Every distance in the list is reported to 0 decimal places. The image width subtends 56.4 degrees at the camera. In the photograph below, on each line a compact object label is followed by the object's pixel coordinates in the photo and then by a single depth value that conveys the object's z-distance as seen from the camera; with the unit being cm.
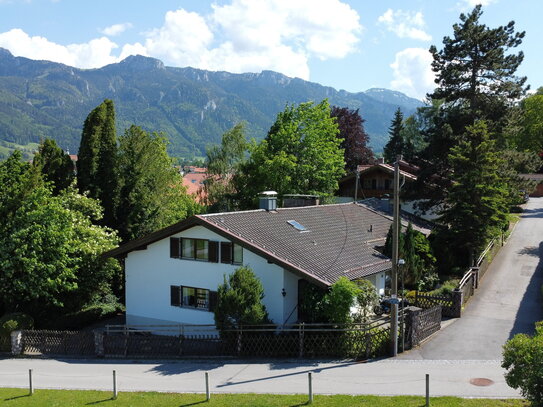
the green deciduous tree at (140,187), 3659
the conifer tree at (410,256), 2734
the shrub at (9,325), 2373
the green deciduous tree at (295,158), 4381
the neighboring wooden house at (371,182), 5081
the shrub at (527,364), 1135
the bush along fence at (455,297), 2494
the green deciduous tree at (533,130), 7119
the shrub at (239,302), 2080
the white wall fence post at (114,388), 1672
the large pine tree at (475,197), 3150
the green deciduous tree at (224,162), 5125
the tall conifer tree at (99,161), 3528
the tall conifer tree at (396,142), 8194
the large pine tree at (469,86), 4047
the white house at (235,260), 2259
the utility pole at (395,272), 1859
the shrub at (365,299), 2228
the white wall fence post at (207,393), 1612
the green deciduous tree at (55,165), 3322
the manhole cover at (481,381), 1672
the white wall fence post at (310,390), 1544
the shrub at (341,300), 2072
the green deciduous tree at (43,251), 2503
